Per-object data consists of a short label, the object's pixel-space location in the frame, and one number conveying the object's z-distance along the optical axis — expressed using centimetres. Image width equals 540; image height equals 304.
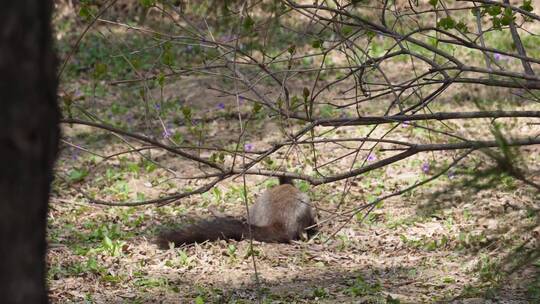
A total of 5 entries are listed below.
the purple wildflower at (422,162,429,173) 1508
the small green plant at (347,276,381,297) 1084
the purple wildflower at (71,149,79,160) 1736
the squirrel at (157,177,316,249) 1274
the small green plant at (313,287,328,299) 1077
